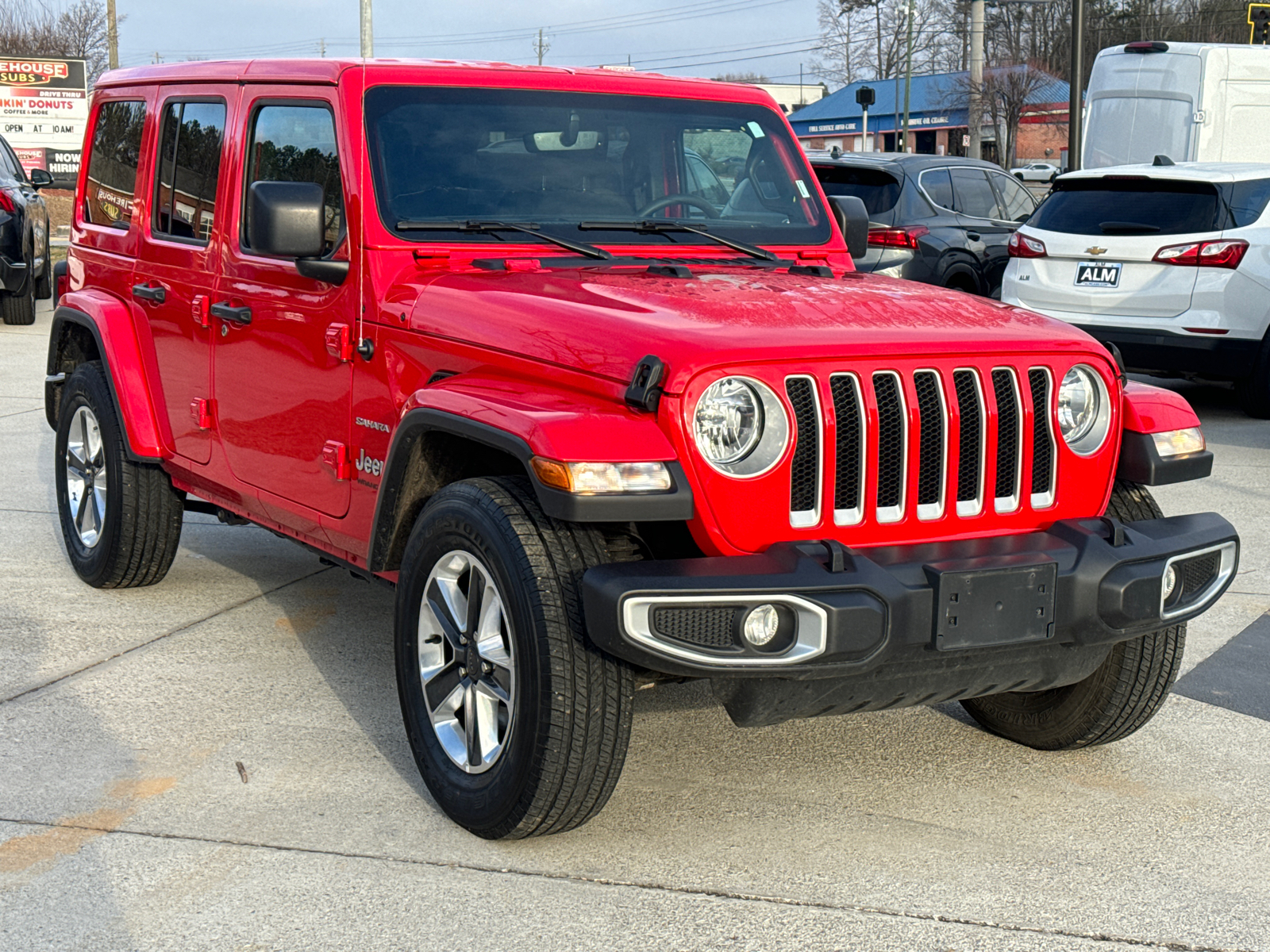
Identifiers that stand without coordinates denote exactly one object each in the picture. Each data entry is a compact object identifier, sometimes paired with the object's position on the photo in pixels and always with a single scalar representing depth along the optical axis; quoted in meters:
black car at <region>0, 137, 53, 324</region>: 14.63
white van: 14.73
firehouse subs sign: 30.34
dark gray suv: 12.27
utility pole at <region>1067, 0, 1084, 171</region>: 18.92
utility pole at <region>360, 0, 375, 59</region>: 28.48
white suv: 9.62
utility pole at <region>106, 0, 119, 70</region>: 43.04
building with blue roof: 68.56
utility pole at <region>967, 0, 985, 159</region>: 45.12
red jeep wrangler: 3.32
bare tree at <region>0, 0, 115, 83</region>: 50.47
